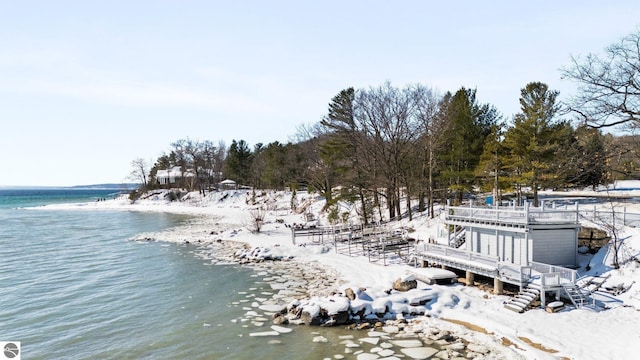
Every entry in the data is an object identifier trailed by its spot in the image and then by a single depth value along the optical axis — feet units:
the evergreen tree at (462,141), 111.07
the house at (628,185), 172.49
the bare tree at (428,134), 109.60
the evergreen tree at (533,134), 99.25
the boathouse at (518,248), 54.14
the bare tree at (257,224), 119.03
